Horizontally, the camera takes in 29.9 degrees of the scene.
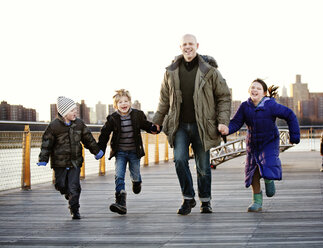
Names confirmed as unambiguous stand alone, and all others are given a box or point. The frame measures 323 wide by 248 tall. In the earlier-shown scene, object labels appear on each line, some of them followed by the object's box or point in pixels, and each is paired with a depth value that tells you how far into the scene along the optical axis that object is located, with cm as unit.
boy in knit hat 626
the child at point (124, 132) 650
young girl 618
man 602
